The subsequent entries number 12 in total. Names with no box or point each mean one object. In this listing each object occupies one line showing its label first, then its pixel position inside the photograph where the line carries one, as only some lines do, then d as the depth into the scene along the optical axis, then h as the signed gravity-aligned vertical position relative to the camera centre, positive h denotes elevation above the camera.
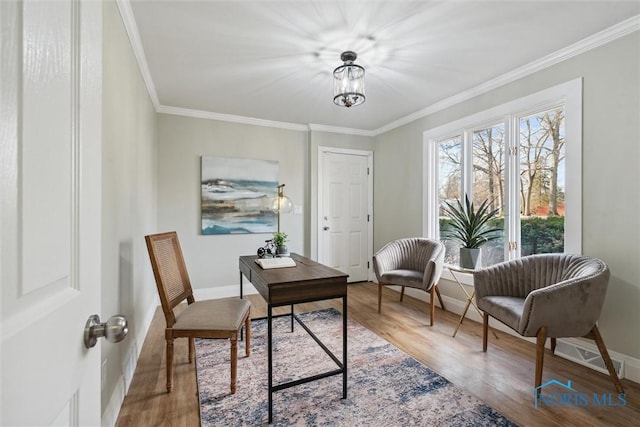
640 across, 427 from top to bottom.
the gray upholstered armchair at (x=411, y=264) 3.03 -0.60
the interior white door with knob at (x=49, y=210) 0.39 +0.00
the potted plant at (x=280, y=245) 2.45 -0.28
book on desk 2.10 -0.38
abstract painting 3.87 +0.22
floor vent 2.13 -1.10
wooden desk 1.70 -0.47
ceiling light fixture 2.35 +1.04
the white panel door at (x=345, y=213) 4.55 -0.02
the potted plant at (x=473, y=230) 2.92 -0.18
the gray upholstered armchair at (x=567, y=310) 1.89 -0.64
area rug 1.70 -1.18
